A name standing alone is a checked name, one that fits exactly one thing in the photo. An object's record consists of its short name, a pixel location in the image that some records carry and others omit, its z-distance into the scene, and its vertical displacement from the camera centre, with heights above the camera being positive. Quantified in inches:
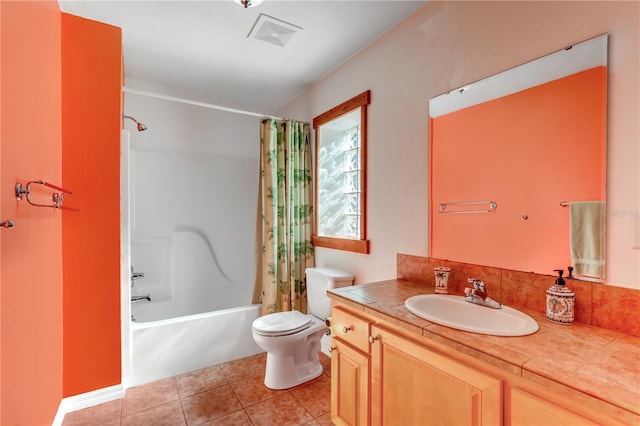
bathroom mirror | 43.8 +9.2
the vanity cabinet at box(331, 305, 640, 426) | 28.7 -22.8
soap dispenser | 41.7 -13.4
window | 85.7 +11.4
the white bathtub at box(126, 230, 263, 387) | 83.4 -36.9
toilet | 76.7 -34.4
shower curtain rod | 82.5 +33.5
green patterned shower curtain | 101.9 -2.7
